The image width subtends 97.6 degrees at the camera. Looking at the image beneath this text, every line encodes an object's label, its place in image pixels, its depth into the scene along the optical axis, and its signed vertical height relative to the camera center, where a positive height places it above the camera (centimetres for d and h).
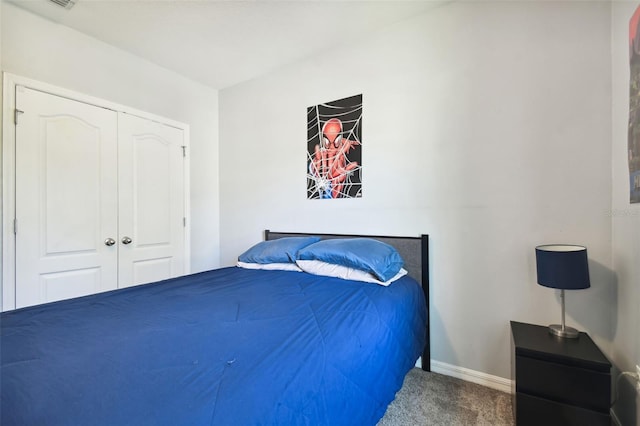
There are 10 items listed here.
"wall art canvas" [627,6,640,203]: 129 +49
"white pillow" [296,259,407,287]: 186 -42
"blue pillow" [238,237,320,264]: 229 -31
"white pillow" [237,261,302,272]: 225 -44
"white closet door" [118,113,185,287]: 262 +13
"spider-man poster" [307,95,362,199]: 246 +59
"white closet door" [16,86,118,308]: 206 +13
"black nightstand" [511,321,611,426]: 126 -80
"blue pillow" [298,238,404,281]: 184 -29
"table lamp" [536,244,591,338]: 142 -29
